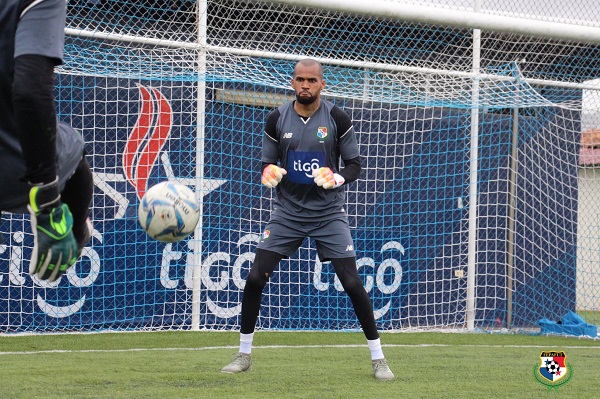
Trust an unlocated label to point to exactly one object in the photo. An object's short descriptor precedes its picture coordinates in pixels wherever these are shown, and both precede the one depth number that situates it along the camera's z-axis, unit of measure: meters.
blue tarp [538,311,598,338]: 21.06
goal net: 19.33
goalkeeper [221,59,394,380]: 12.85
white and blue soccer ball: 9.26
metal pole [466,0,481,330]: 22.48
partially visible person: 5.76
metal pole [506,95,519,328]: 23.12
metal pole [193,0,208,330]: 20.03
